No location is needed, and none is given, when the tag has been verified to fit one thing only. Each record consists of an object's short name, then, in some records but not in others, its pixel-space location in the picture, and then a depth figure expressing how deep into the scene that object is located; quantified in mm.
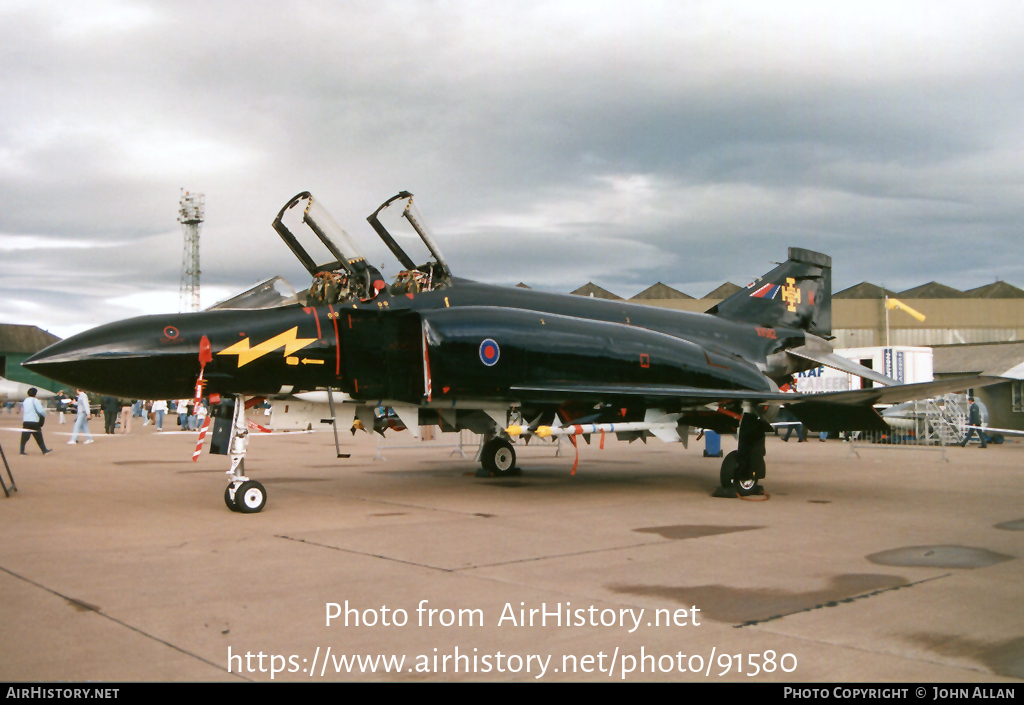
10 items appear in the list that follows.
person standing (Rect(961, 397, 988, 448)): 23672
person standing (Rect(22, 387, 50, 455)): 16594
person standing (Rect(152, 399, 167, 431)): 31312
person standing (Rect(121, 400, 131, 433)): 28038
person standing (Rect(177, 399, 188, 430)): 31078
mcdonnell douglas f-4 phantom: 7945
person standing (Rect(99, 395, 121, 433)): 27172
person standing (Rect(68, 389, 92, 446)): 20938
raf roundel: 9320
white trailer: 25469
